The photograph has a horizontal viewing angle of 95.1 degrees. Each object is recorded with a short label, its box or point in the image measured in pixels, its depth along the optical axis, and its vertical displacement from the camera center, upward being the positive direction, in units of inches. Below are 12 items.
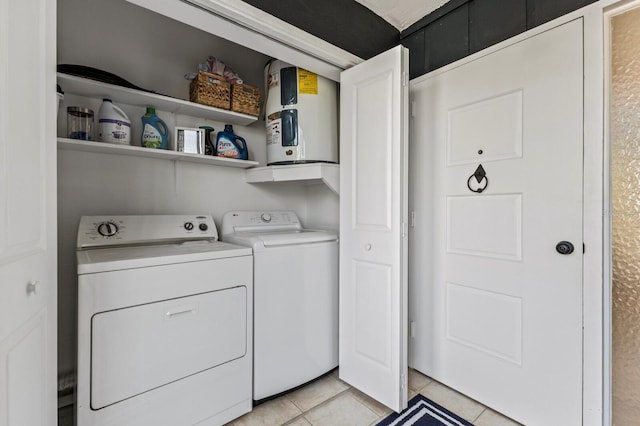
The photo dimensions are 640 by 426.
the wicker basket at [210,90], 73.2 +30.7
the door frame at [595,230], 50.1 -3.0
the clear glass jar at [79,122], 62.0 +18.8
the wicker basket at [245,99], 78.3 +30.6
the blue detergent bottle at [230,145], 79.8 +18.3
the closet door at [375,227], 62.2 -3.5
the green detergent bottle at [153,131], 70.2 +19.1
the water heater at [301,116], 76.3 +25.1
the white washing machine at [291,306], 65.5 -22.9
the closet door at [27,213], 26.3 -0.4
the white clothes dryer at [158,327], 46.9 -21.1
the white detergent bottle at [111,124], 64.1 +18.9
